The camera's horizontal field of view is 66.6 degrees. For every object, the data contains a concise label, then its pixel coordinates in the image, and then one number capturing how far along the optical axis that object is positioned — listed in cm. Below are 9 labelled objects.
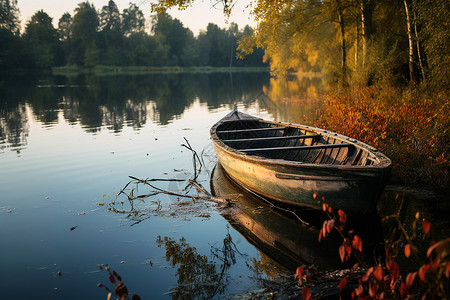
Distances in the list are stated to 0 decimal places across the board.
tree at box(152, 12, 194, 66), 9912
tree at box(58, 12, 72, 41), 9712
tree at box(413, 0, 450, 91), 1034
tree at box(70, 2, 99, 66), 8094
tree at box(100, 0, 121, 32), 9725
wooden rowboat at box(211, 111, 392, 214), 533
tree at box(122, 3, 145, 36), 10181
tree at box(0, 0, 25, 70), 6631
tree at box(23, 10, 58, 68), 7244
